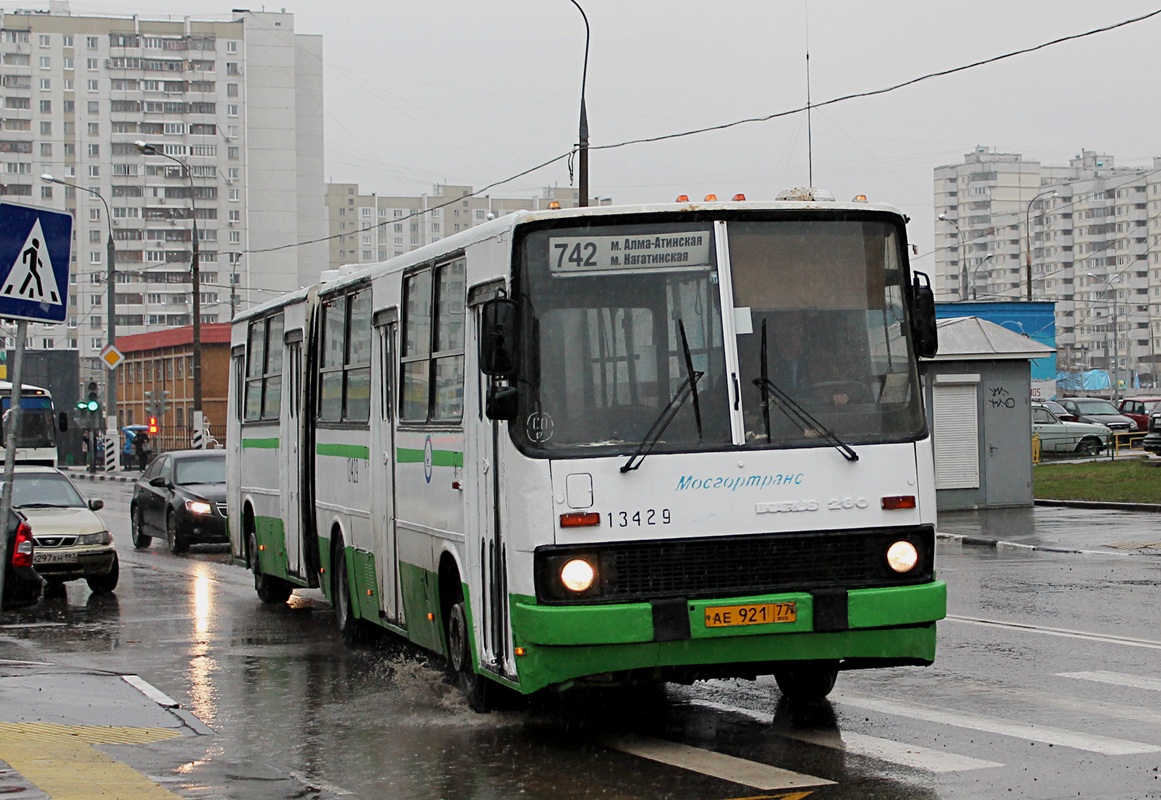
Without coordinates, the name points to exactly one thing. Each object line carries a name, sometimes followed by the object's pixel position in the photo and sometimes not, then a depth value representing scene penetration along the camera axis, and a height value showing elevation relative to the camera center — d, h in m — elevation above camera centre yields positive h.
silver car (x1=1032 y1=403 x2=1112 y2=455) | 51.16 -0.46
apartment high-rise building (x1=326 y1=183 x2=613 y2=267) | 173.38 +21.98
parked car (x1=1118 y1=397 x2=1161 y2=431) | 62.72 +0.34
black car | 25.56 -1.01
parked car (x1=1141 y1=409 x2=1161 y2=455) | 44.09 -0.54
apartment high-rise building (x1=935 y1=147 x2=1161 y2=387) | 178.75 +19.74
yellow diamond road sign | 51.91 +2.50
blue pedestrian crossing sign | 12.57 +1.31
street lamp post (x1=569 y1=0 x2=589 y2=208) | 27.83 +4.52
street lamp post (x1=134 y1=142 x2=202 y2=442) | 48.16 +2.18
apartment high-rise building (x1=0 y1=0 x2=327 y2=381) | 136.50 +24.10
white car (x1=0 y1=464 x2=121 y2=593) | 18.31 -1.06
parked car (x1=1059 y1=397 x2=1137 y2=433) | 58.12 +0.20
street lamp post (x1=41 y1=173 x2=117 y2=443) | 53.50 +1.87
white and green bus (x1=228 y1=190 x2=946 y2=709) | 8.35 -0.10
